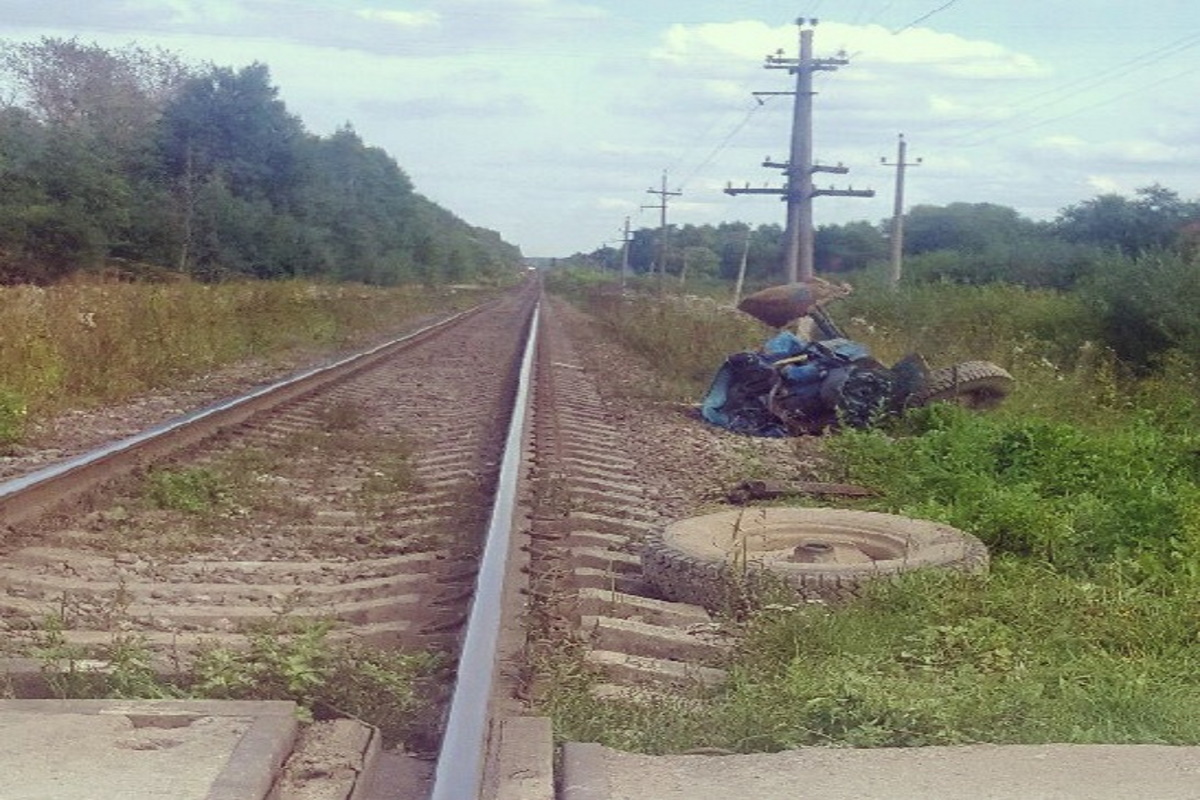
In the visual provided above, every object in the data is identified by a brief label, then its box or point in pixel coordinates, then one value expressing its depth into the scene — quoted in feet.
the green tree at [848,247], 286.75
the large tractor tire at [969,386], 41.45
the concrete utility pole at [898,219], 136.32
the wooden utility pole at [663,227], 236.61
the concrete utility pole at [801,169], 131.54
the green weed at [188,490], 26.73
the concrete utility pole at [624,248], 322.34
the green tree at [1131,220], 161.79
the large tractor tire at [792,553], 19.51
